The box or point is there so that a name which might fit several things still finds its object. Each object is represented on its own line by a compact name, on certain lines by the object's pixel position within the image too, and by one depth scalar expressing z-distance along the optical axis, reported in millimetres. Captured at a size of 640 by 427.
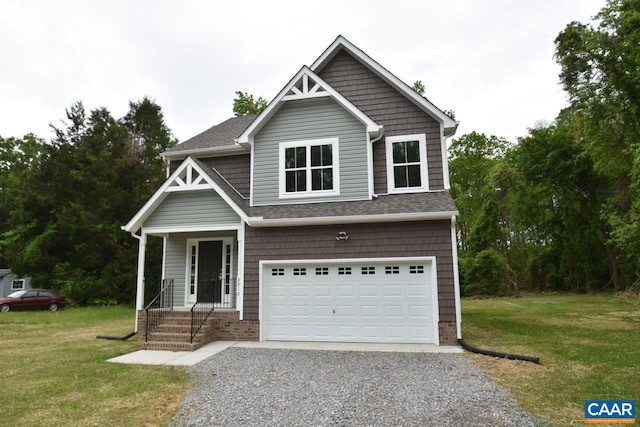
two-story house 9523
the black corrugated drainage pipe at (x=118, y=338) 10430
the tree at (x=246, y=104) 26547
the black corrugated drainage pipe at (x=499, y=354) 7340
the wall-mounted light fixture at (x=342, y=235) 9891
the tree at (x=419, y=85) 26912
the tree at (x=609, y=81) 15531
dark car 18734
